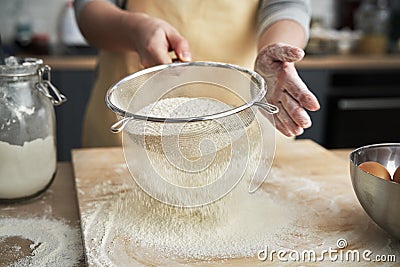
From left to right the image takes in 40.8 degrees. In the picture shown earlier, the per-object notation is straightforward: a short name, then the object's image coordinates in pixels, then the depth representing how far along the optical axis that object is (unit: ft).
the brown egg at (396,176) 2.36
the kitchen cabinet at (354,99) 7.07
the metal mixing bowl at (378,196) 2.15
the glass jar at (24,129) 2.62
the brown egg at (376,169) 2.39
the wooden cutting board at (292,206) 2.17
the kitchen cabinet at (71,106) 6.68
